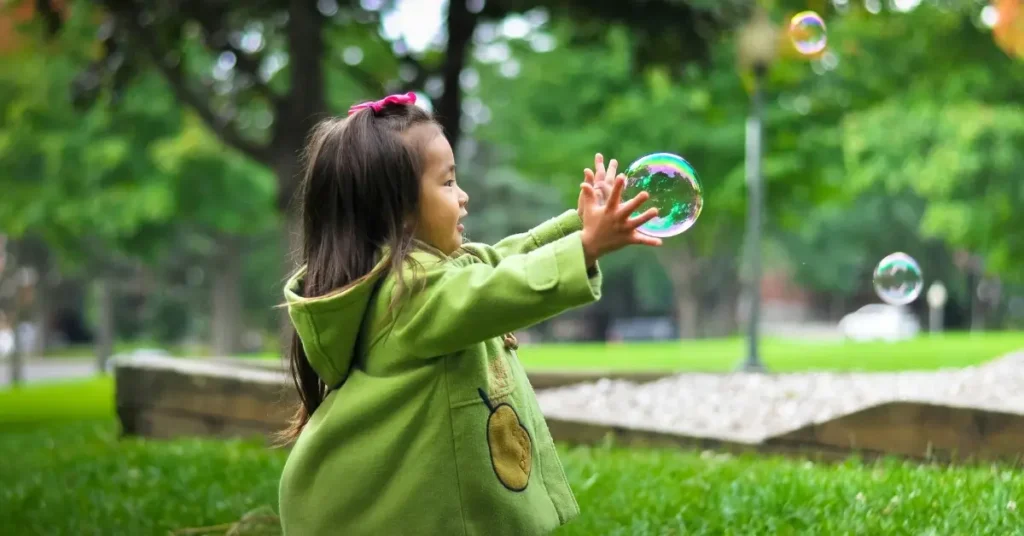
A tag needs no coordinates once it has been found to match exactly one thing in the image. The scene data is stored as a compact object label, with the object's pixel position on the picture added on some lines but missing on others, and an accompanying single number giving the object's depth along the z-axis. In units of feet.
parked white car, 136.87
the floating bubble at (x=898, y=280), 18.80
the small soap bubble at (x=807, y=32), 20.07
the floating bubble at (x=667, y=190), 9.46
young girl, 7.89
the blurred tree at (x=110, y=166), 70.33
